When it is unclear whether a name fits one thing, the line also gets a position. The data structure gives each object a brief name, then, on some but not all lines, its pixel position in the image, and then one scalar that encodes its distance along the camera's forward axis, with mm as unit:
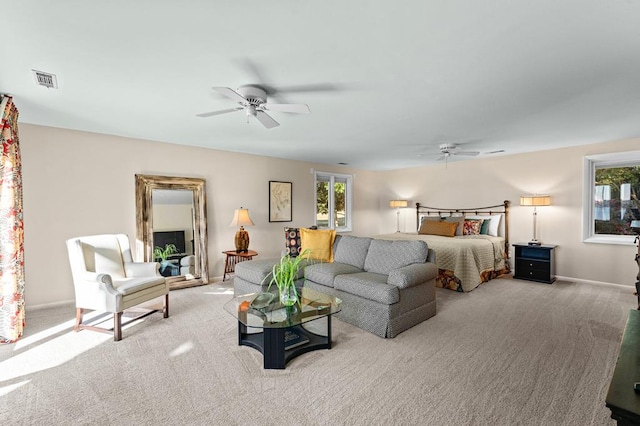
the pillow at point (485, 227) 6113
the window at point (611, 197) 4859
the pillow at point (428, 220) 6508
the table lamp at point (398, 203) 7668
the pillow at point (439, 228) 6062
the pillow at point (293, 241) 5059
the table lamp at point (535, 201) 5258
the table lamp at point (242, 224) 5320
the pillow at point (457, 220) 6152
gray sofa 3090
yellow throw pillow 4609
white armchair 3051
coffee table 2439
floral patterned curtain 2893
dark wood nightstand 5207
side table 5212
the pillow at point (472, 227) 6059
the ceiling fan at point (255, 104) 2623
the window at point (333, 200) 7297
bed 4691
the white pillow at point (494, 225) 6090
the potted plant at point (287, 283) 2840
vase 2842
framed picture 6204
